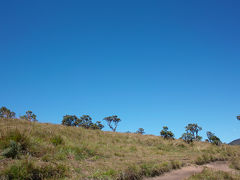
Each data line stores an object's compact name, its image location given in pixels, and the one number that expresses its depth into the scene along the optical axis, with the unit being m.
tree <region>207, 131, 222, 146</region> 27.98
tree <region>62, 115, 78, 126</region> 61.01
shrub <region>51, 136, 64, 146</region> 9.70
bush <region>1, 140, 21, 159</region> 6.52
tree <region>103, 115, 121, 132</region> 81.89
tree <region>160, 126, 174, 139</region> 29.60
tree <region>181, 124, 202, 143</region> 27.69
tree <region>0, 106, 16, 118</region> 15.59
